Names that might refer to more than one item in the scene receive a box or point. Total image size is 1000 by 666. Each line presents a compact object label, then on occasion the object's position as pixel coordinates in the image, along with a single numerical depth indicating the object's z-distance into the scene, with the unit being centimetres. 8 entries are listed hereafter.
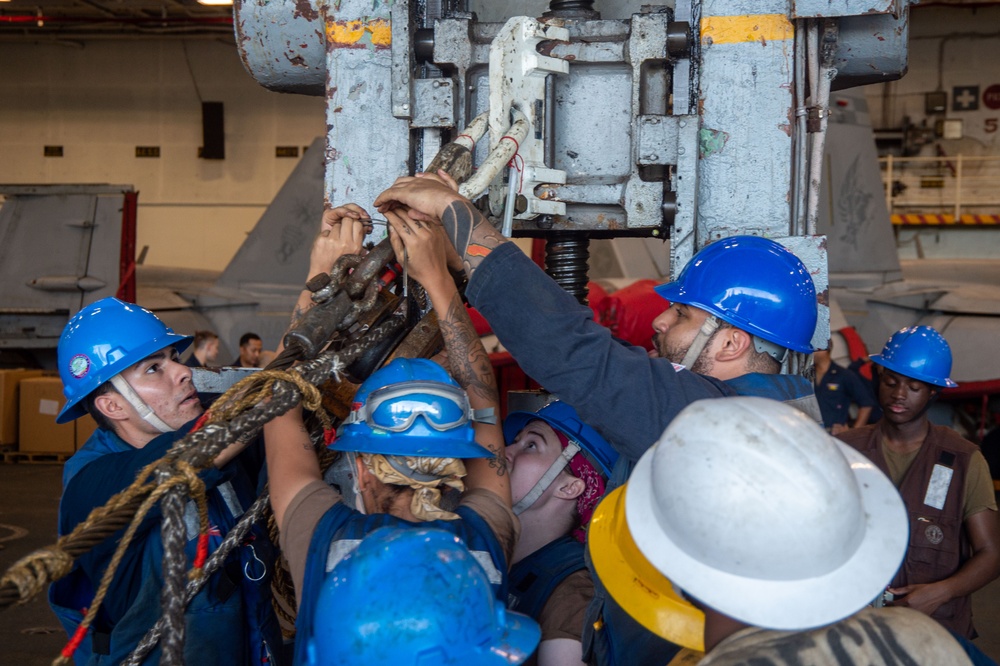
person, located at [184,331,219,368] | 814
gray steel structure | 223
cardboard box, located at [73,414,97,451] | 1052
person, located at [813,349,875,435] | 727
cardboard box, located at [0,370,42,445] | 1036
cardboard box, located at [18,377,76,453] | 1026
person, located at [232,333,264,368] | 848
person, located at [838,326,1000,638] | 336
